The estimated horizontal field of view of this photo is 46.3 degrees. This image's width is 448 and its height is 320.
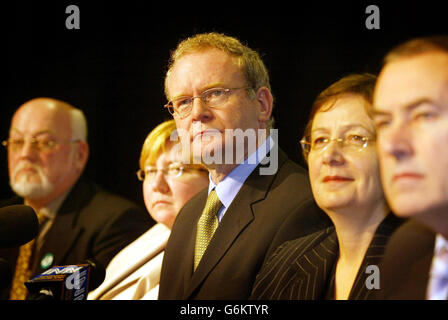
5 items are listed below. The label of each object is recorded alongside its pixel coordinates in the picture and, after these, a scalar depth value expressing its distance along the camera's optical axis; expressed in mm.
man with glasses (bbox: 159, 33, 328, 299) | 2127
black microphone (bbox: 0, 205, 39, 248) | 1977
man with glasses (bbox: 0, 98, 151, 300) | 2951
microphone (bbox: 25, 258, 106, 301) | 2074
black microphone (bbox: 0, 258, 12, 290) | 1962
